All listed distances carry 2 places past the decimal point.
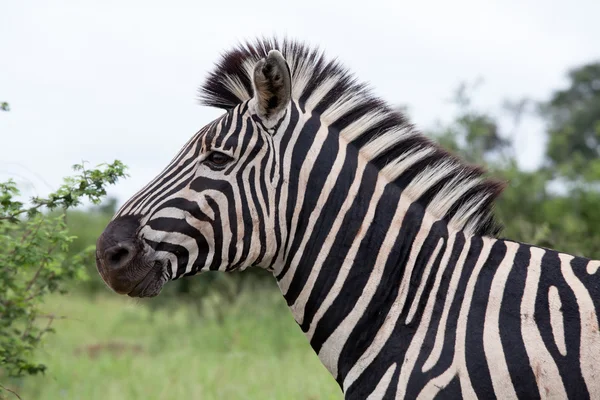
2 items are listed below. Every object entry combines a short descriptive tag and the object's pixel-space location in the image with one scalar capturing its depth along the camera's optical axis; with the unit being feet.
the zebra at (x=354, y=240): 18.80
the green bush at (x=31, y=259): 25.49
